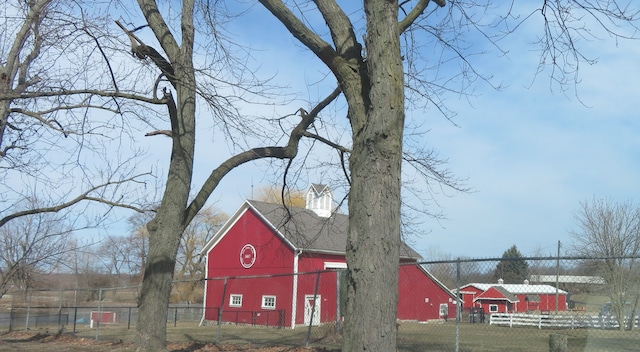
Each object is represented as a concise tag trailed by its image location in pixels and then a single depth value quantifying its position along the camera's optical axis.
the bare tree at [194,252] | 52.00
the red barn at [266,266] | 28.33
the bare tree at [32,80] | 9.10
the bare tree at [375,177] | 4.79
